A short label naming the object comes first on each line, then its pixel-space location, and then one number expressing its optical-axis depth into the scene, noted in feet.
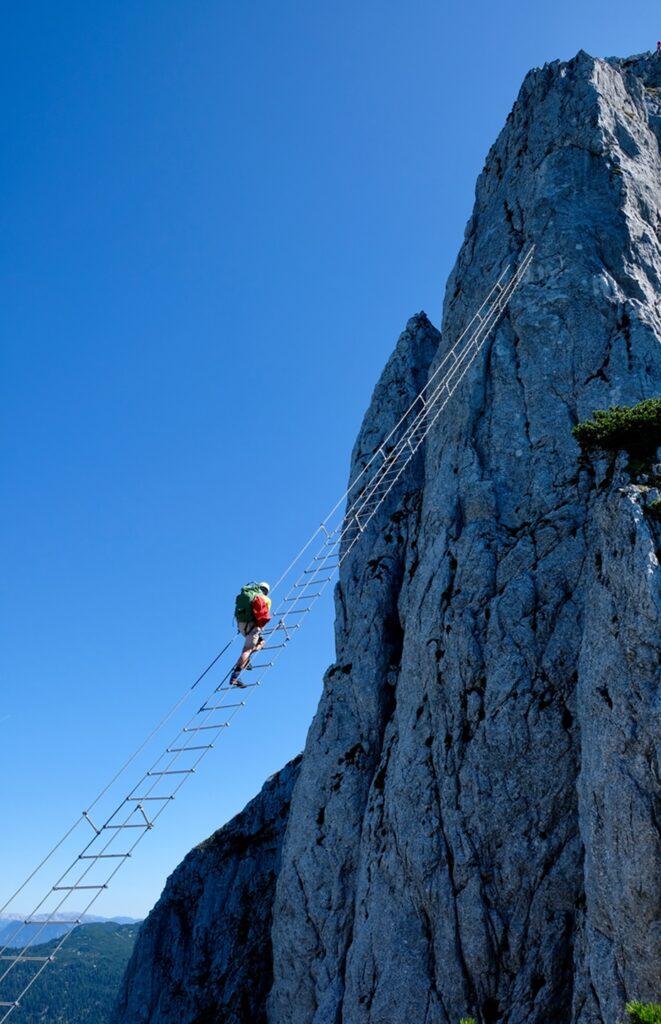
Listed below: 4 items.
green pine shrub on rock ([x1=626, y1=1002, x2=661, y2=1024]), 36.70
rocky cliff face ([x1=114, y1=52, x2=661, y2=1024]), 62.85
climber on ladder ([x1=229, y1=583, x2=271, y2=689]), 77.44
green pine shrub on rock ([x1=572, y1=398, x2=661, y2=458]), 76.43
